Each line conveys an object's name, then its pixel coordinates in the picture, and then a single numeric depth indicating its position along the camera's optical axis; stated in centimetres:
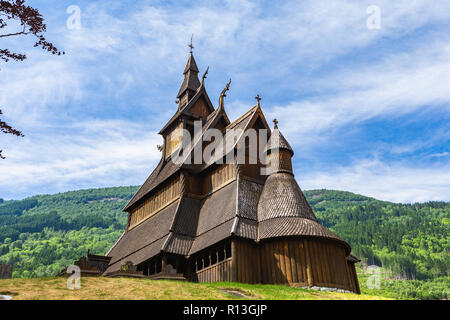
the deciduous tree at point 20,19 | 1645
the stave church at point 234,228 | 2600
